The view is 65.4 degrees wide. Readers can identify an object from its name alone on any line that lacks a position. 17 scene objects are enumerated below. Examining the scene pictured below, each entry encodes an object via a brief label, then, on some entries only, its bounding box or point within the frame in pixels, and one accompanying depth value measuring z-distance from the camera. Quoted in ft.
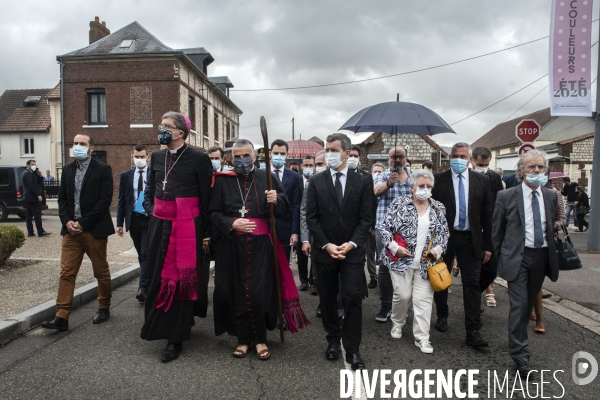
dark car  55.88
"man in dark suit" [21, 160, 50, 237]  40.45
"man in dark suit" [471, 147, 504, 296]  16.69
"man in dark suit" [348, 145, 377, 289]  23.88
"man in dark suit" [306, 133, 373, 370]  13.79
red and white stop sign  36.14
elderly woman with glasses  15.47
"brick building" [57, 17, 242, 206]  78.28
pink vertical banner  35.32
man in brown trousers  16.63
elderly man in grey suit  13.64
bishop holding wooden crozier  14.30
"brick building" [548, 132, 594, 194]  82.53
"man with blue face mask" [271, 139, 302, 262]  18.76
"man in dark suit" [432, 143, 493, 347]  15.84
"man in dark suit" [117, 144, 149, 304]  20.40
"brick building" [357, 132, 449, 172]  106.42
